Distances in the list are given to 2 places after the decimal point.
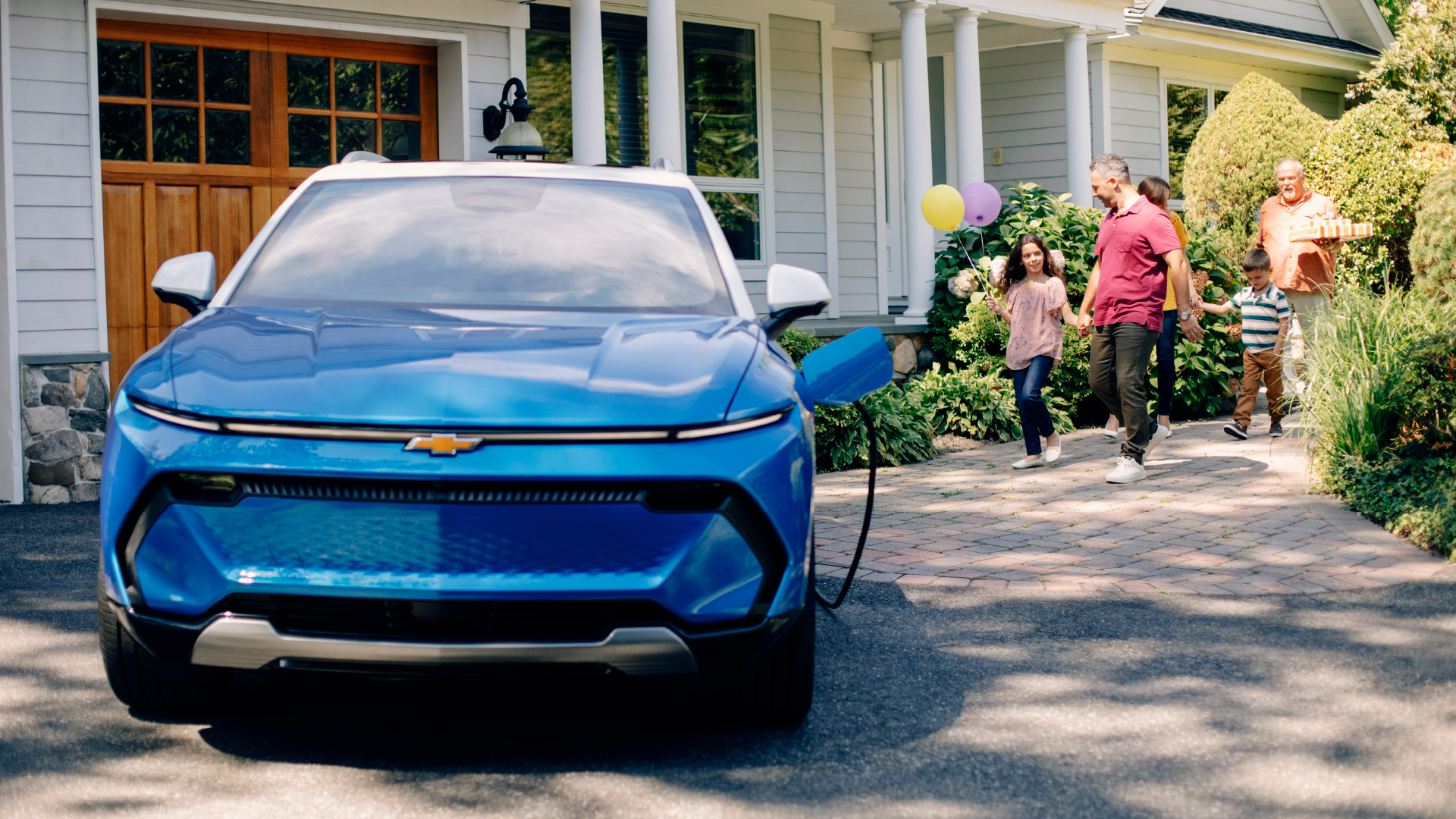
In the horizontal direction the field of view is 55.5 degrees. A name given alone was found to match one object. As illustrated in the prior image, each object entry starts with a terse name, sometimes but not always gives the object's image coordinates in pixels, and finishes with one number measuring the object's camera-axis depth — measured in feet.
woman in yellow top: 32.12
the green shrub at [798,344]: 34.42
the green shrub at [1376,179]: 38.65
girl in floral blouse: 30.14
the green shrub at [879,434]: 31.89
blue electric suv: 10.45
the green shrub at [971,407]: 36.17
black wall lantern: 33.09
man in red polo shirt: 27.07
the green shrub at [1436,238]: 30.45
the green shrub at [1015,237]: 39.63
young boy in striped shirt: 33.76
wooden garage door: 30.07
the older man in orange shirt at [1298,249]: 35.14
